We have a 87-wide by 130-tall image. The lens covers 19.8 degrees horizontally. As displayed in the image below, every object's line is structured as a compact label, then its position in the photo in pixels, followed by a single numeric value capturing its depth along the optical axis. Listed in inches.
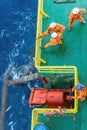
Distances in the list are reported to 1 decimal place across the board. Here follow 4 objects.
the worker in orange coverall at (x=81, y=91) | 513.4
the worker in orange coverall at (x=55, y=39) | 540.9
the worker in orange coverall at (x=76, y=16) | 550.2
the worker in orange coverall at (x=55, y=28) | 545.1
